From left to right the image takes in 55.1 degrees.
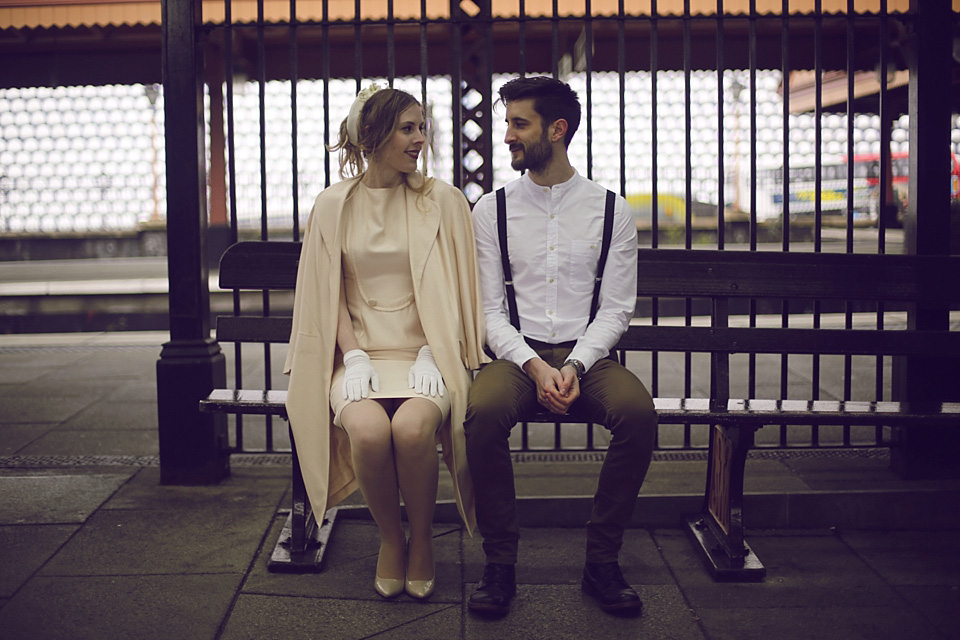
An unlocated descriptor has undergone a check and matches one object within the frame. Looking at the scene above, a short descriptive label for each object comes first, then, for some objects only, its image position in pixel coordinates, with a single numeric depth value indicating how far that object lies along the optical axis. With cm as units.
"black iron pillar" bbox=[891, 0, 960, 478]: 374
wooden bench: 330
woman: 297
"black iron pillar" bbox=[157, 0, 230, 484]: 389
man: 290
